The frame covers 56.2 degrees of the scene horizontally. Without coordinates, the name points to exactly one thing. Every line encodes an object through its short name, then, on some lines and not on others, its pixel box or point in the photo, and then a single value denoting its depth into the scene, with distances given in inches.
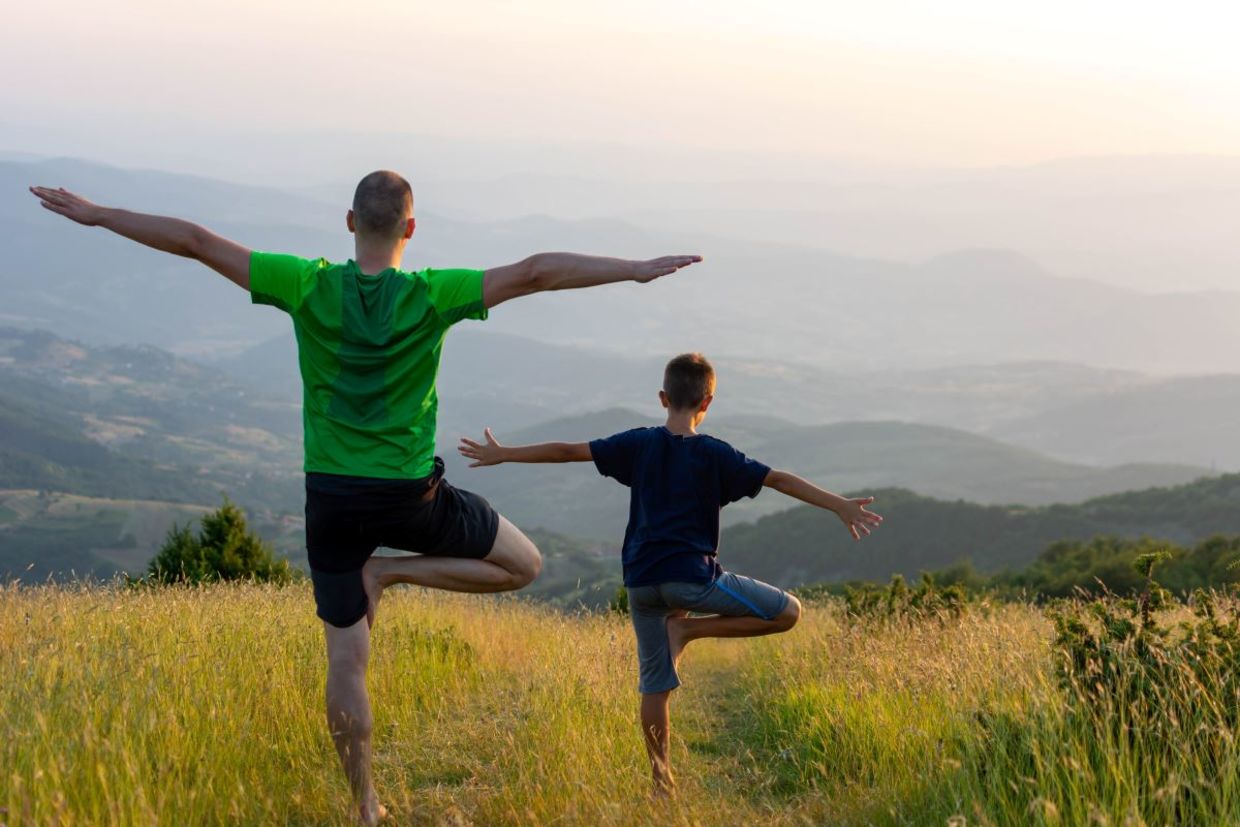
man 186.2
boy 212.4
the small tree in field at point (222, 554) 671.8
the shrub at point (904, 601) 472.4
